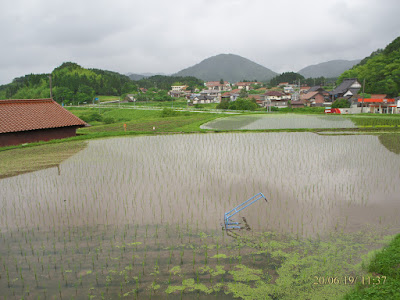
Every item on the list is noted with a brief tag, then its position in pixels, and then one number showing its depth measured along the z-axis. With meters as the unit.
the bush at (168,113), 39.06
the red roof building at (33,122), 17.56
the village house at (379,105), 37.76
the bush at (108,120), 37.31
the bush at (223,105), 49.91
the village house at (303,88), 85.82
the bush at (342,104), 41.44
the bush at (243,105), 45.69
